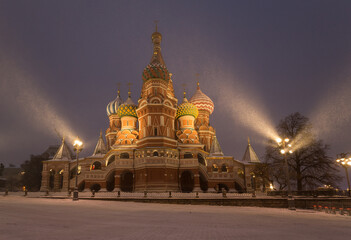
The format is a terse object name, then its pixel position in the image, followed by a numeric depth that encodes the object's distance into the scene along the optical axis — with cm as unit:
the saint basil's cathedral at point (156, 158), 3725
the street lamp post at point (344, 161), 2683
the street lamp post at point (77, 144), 2280
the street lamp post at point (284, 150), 1759
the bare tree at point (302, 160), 2981
